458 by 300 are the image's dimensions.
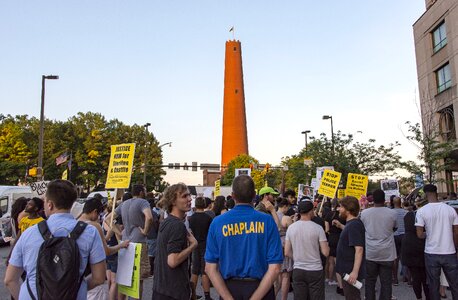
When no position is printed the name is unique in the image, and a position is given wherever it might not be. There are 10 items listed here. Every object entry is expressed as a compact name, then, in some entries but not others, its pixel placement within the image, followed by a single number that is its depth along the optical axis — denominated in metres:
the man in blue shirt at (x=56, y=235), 3.26
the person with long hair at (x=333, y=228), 9.20
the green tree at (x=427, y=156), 21.63
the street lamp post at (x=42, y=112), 23.07
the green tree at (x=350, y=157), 33.91
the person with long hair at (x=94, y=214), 4.82
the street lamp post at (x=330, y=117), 35.62
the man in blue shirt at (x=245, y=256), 3.54
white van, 20.12
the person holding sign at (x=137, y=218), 7.39
